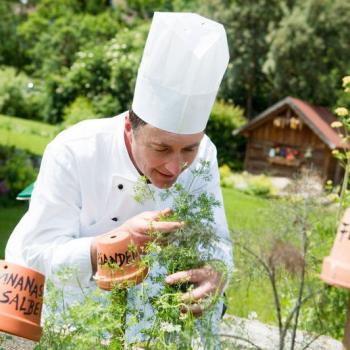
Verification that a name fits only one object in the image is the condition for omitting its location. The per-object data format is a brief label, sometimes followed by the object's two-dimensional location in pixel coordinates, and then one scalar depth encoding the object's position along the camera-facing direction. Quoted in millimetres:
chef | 1890
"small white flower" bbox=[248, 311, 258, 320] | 2030
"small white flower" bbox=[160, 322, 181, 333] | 1431
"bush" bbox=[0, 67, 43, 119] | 24828
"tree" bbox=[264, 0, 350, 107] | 20219
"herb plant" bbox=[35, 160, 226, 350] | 1467
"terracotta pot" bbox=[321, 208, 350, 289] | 1229
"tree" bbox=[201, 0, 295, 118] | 21375
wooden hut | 17953
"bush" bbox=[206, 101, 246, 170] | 21000
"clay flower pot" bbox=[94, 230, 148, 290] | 1606
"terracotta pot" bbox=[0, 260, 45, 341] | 1534
